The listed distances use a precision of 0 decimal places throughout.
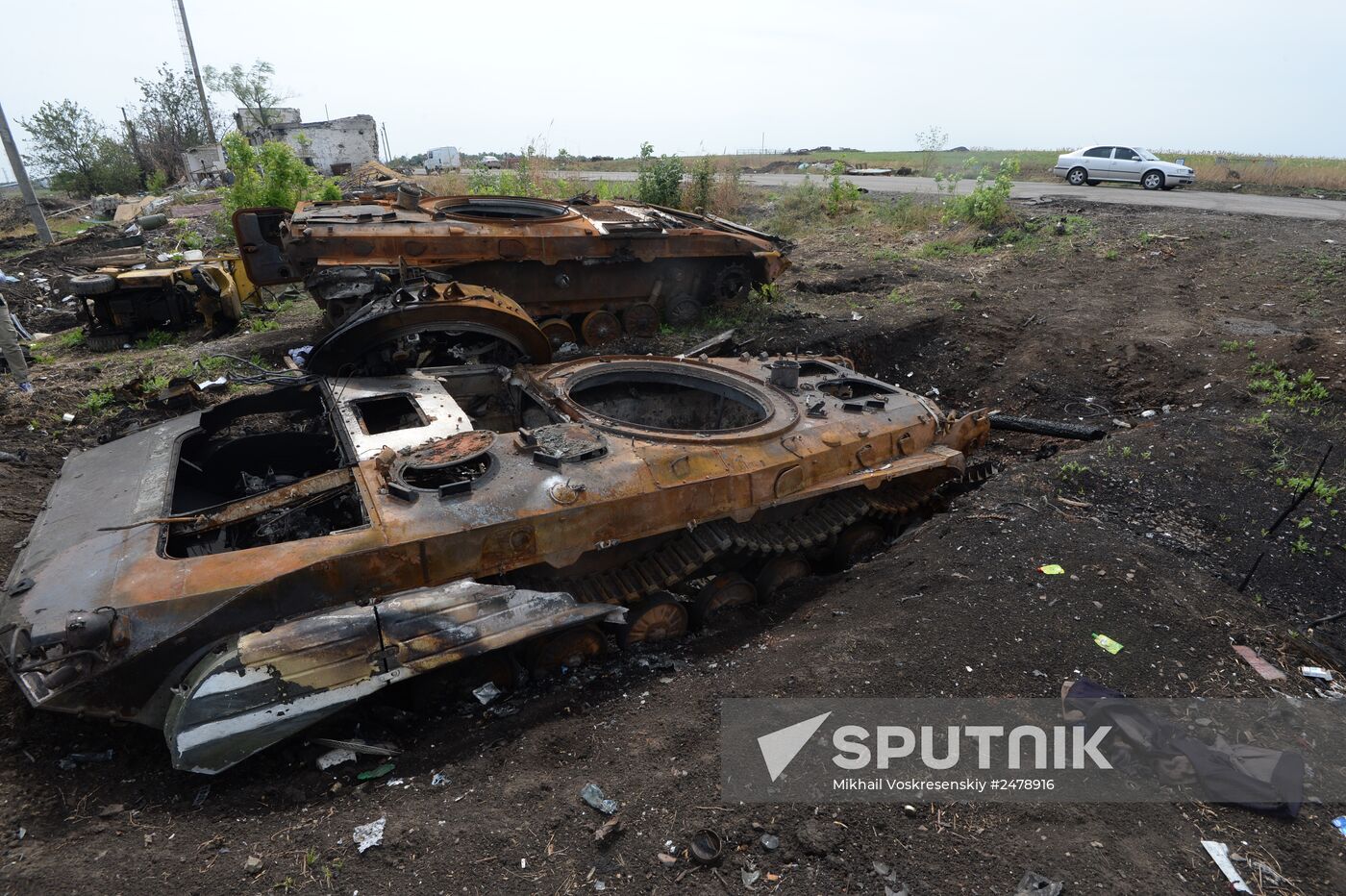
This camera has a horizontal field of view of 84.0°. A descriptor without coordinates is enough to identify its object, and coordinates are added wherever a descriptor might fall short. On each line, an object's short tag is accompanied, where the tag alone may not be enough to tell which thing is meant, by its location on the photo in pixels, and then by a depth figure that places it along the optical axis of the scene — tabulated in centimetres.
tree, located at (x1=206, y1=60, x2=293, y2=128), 3700
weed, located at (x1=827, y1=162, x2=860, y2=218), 1820
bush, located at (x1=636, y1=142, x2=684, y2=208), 1722
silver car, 1977
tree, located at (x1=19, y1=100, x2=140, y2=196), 2828
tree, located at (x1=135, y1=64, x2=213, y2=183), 3144
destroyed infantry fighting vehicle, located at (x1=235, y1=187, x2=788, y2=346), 848
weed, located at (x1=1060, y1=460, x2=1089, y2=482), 639
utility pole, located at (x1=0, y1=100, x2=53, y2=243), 1462
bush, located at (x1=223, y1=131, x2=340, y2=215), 1373
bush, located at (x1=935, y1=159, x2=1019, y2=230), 1520
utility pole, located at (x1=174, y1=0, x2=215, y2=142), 2450
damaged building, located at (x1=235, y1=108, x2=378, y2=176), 3003
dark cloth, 327
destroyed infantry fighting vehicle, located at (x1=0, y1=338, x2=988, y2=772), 323
